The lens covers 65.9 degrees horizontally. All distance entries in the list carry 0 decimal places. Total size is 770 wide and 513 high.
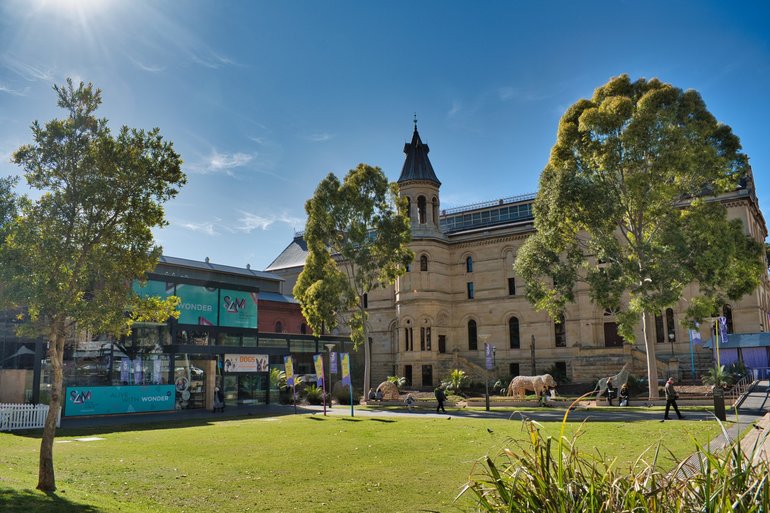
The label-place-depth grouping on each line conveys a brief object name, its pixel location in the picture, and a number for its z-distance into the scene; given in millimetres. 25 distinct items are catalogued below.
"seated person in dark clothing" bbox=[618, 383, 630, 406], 31406
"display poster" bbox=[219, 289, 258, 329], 36094
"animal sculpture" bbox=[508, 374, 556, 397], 35047
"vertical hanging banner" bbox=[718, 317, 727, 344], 37009
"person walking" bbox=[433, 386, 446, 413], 31950
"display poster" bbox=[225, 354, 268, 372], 35250
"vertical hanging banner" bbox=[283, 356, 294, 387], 33281
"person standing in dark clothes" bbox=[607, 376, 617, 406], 32319
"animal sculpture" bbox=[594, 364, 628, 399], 33156
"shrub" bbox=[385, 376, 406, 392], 46100
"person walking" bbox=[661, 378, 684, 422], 22511
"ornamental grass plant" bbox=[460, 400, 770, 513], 4414
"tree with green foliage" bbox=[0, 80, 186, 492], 12203
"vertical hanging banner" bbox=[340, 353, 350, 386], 31031
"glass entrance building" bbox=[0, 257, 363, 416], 27141
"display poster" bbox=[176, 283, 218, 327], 33719
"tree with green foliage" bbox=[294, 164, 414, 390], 40312
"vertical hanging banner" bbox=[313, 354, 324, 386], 32119
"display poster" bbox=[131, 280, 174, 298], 31642
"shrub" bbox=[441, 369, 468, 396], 43625
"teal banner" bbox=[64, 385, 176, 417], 27688
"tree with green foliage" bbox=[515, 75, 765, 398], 28859
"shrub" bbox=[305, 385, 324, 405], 40038
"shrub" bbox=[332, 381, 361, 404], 40250
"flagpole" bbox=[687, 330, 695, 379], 41253
